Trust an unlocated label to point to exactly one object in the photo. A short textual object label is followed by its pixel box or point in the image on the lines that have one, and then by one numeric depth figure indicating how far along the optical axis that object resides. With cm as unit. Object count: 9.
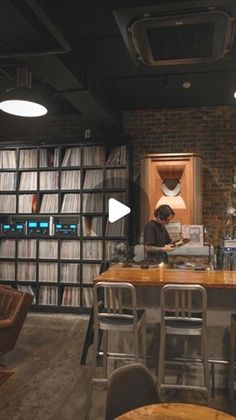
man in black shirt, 403
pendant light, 318
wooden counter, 271
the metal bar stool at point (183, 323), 245
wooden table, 130
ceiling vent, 225
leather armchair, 328
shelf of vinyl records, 510
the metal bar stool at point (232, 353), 270
